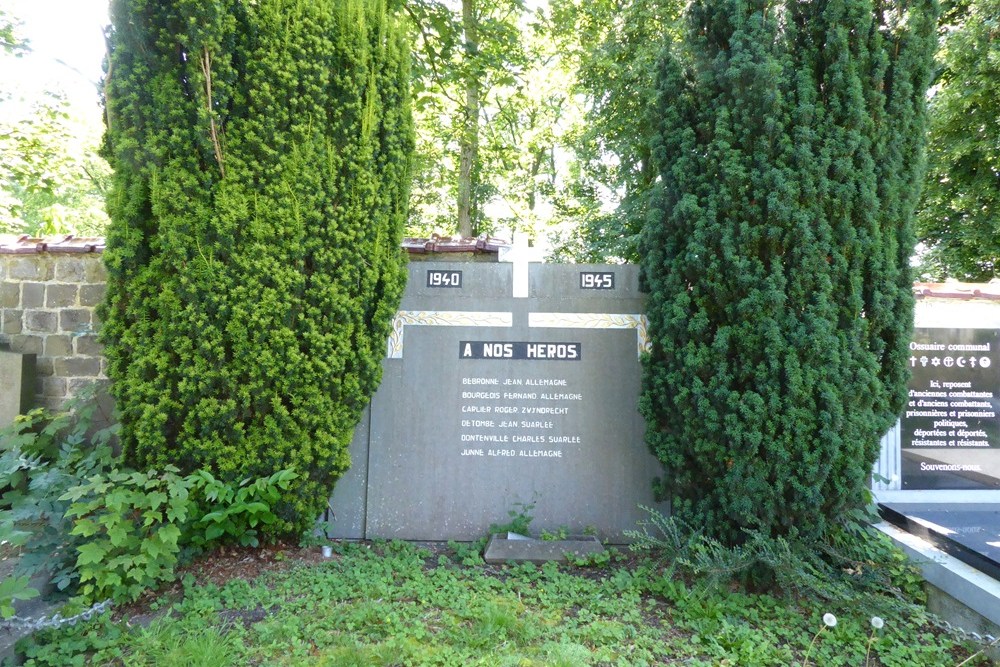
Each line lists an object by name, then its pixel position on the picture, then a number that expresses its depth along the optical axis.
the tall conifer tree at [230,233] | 3.97
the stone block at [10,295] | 5.62
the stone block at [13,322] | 5.63
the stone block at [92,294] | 5.54
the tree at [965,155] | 9.53
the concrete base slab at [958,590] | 3.45
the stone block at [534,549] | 4.58
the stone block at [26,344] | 5.60
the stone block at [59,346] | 5.57
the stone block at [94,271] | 5.54
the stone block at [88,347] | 5.54
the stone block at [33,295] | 5.59
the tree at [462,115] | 8.16
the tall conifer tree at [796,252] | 3.94
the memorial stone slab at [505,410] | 5.05
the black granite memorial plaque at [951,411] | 5.12
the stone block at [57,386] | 5.58
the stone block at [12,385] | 5.38
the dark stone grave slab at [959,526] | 3.76
